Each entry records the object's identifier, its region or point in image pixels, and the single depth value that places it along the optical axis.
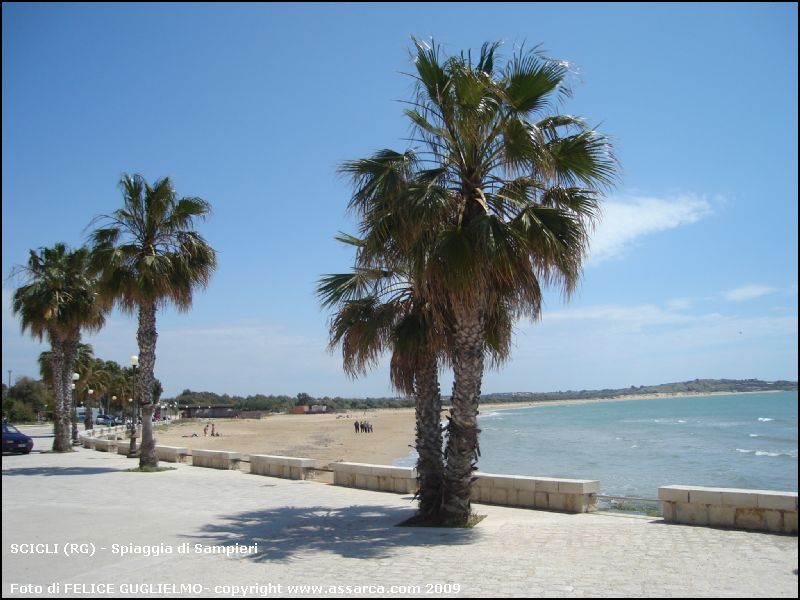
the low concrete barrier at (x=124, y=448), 26.03
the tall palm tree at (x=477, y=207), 9.47
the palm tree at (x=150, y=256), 18.86
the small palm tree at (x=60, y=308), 24.66
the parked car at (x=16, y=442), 25.48
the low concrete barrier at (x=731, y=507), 8.48
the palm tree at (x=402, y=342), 10.95
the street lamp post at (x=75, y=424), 32.83
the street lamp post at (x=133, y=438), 24.33
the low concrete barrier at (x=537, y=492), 11.06
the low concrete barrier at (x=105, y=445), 27.45
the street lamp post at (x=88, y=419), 46.72
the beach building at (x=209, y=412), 99.06
